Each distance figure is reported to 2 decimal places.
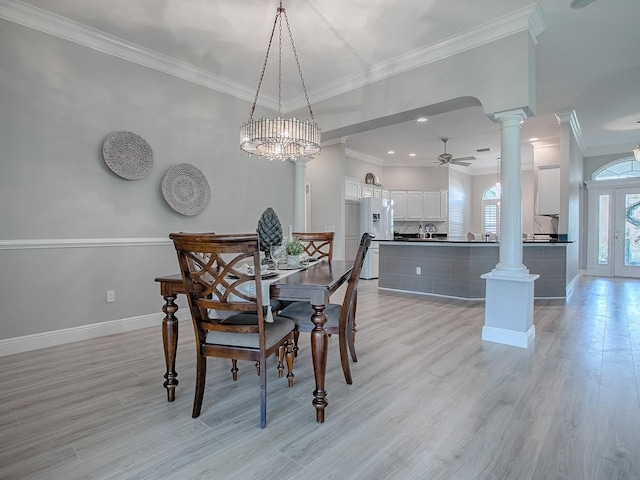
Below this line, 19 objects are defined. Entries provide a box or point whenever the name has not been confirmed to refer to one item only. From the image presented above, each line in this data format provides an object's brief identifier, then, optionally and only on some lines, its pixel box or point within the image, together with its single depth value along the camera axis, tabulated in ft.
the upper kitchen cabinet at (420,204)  29.09
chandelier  9.53
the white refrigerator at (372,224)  24.06
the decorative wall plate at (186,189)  12.22
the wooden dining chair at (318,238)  11.69
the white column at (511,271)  10.05
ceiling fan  21.22
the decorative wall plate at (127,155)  10.83
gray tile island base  16.83
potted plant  8.58
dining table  5.93
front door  23.73
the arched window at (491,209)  31.40
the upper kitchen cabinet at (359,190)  23.69
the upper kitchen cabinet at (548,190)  20.04
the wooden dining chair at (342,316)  7.14
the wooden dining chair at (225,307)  5.34
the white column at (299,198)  16.67
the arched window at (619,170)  23.82
